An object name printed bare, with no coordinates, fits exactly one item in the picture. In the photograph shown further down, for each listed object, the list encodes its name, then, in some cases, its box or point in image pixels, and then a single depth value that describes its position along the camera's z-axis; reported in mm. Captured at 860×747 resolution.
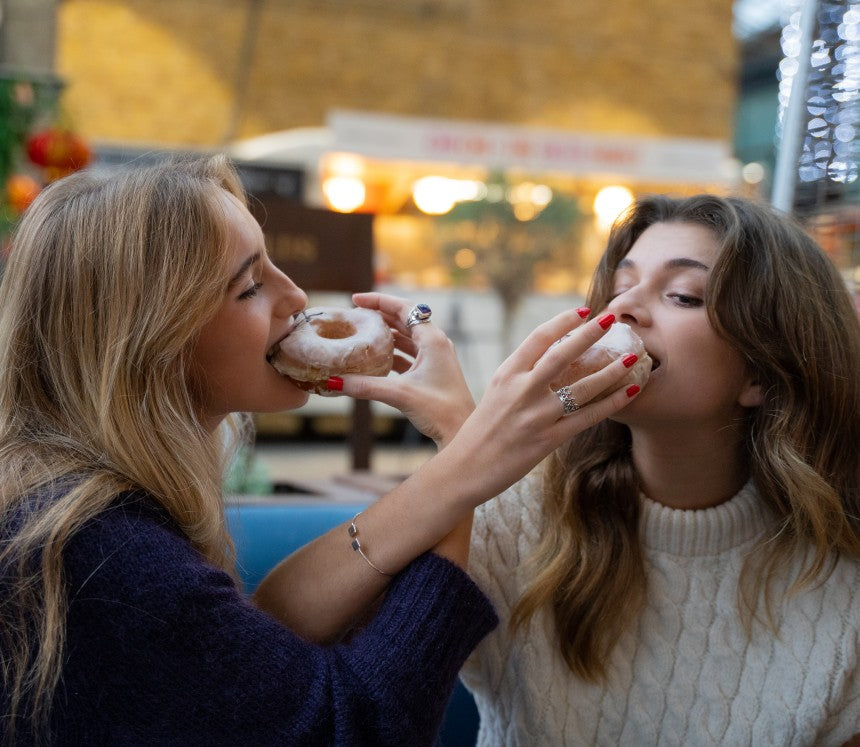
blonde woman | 1179
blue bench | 2115
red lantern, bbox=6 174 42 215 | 3371
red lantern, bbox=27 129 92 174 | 3336
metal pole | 2289
